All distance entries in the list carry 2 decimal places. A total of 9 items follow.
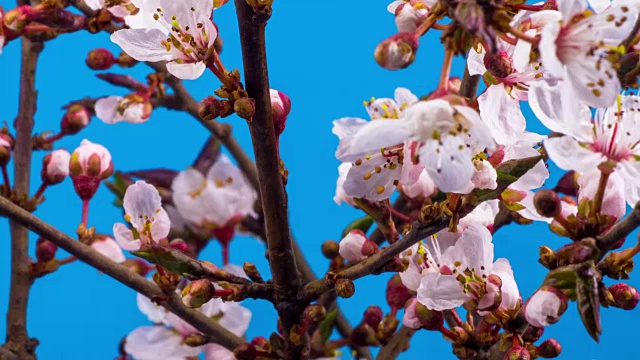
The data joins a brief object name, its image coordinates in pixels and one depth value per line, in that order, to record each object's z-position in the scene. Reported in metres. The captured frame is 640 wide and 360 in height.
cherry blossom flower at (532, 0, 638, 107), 0.66
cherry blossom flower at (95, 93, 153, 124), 0.80
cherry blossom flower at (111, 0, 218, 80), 0.70
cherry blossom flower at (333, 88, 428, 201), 0.66
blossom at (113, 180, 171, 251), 0.74
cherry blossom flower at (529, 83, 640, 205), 0.67
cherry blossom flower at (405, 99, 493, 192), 0.66
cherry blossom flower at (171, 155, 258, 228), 0.80
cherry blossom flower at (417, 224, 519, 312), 0.71
